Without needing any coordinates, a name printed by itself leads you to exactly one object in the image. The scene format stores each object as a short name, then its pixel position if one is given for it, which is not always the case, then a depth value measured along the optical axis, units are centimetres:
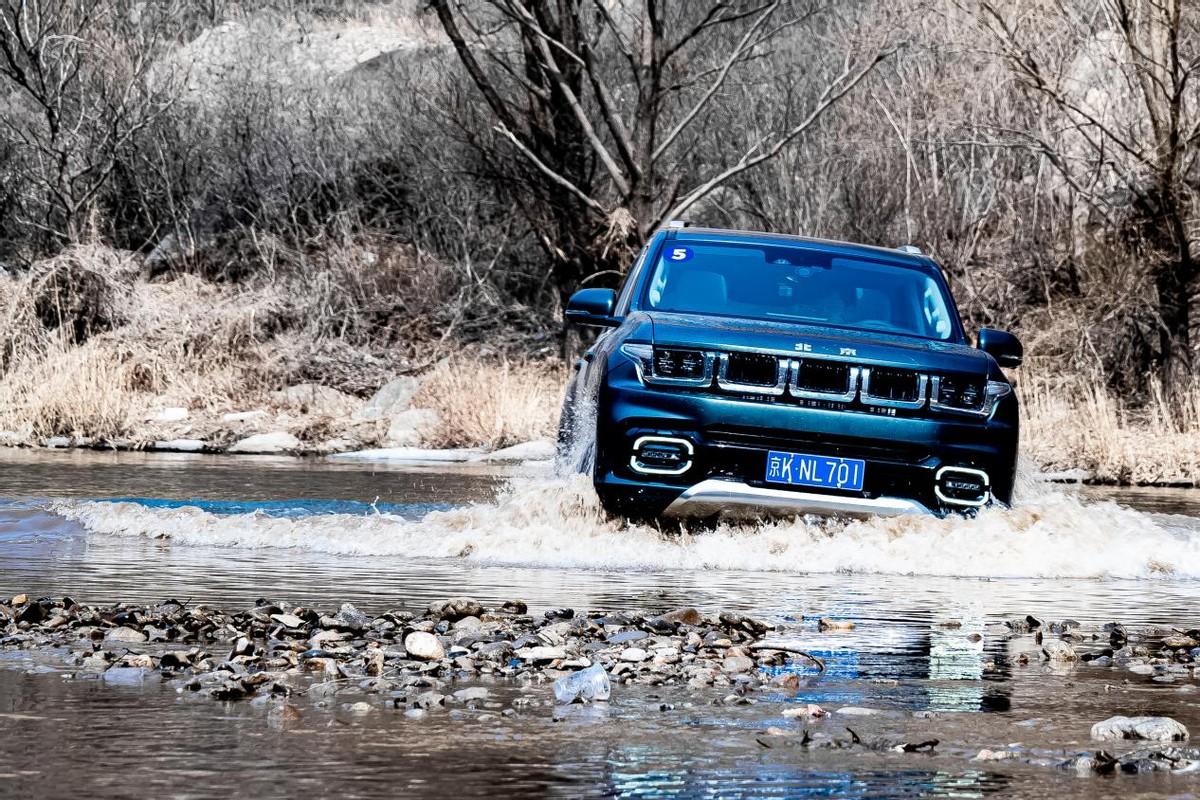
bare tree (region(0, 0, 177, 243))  6279
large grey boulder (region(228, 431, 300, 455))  4581
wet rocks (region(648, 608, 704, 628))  1379
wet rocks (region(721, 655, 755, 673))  1177
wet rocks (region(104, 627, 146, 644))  1268
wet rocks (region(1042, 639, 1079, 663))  1279
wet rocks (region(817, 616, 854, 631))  1423
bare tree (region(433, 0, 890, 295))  5237
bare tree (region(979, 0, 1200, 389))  4147
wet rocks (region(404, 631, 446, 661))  1202
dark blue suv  1934
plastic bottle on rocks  1064
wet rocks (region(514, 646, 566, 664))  1192
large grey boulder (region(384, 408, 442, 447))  4722
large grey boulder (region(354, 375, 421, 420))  5162
